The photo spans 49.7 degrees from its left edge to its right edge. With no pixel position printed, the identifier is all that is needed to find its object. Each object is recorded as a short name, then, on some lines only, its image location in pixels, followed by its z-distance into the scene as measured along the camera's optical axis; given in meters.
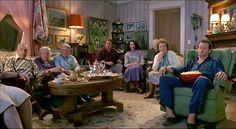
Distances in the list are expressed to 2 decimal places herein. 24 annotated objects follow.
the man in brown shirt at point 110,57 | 5.27
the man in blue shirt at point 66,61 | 4.17
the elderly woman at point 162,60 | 4.20
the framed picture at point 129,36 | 7.49
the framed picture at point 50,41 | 5.71
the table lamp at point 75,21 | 6.02
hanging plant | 6.27
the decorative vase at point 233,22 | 5.33
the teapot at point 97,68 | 3.62
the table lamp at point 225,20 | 5.51
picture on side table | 5.94
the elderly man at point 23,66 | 3.49
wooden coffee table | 2.80
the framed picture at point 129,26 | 7.51
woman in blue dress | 5.09
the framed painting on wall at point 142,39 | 7.23
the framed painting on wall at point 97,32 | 6.85
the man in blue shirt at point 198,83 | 2.63
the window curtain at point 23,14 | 4.77
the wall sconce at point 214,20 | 5.64
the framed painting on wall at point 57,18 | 5.78
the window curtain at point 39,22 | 5.07
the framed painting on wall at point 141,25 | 7.28
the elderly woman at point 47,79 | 3.46
